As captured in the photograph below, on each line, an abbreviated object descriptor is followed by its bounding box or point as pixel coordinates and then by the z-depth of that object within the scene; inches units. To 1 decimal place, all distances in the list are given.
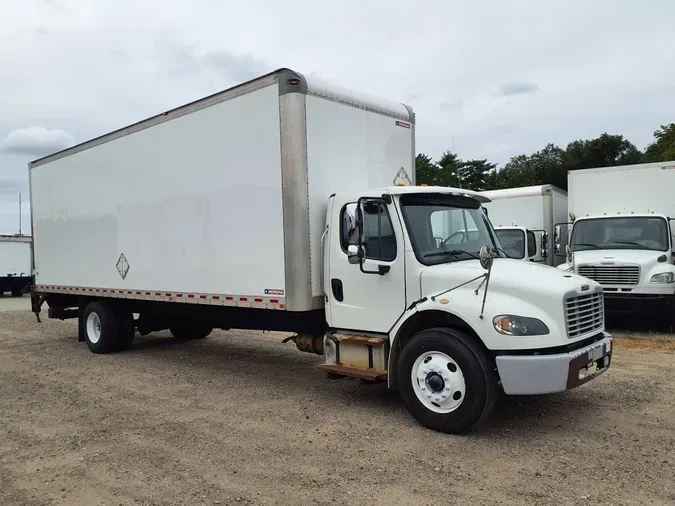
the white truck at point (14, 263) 1077.1
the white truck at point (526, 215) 545.3
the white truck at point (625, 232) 432.1
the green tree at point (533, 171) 1935.3
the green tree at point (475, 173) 1971.3
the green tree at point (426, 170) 1567.4
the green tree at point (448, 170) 1768.0
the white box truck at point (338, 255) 205.8
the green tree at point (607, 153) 1825.8
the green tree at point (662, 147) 1461.6
